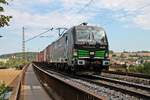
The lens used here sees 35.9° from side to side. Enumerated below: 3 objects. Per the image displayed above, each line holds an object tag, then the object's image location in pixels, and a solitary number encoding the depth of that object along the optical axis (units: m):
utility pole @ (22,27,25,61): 42.68
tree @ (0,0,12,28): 5.07
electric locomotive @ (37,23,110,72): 15.43
